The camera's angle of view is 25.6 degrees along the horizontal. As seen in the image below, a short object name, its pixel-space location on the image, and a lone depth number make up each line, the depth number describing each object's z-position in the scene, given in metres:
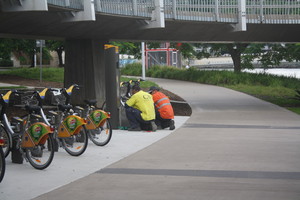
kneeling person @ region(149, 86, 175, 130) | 16.08
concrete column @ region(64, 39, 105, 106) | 24.80
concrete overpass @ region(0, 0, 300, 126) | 17.17
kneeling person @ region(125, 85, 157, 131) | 15.30
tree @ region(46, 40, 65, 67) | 44.44
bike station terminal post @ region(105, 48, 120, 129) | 16.42
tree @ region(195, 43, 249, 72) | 44.38
